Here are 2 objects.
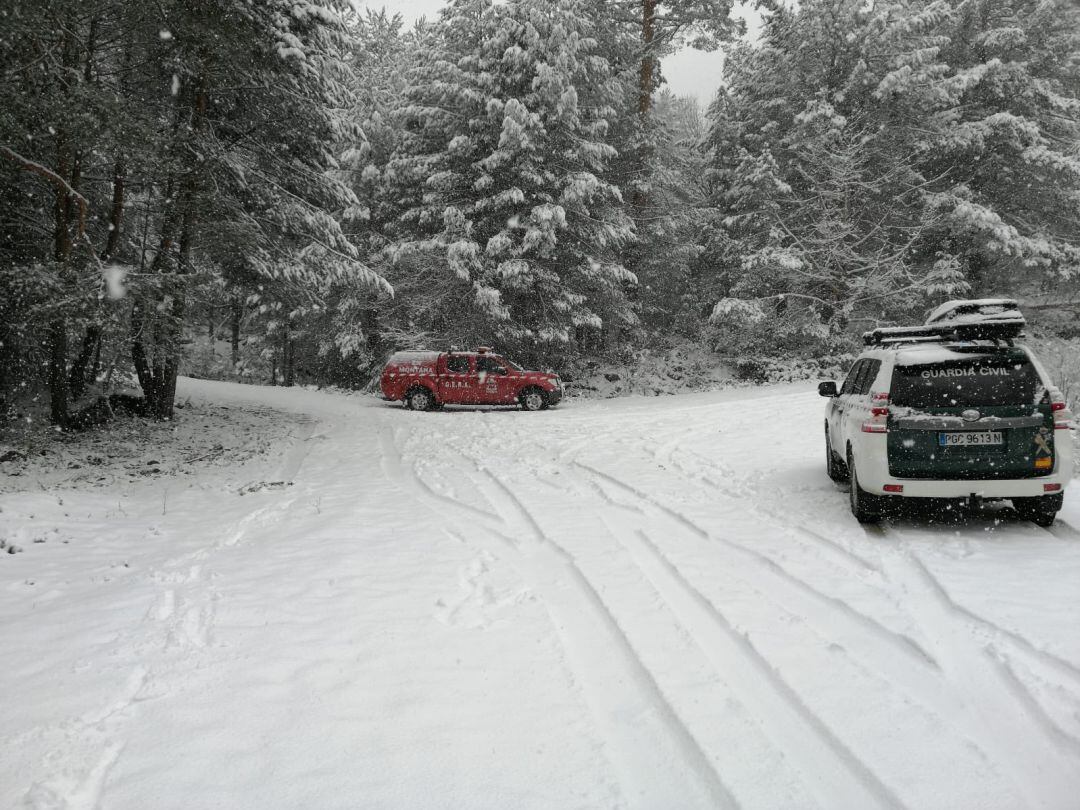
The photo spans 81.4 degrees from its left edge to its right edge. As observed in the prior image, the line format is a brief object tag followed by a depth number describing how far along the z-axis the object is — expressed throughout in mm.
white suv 5953
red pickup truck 19375
